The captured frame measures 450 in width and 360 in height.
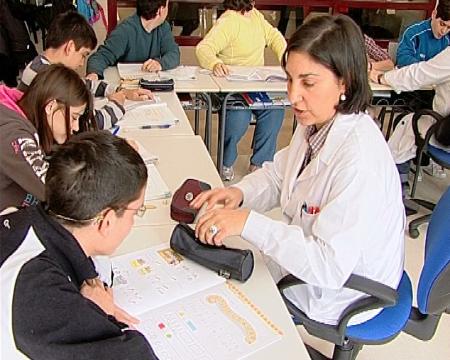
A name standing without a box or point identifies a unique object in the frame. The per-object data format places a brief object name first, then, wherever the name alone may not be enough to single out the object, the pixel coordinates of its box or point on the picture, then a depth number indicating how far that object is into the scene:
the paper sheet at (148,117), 2.39
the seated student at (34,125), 1.62
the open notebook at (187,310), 1.10
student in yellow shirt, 3.35
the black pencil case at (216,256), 1.31
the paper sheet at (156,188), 1.75
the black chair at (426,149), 2.85
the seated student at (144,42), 3.24
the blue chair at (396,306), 1.40
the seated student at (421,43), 3.33
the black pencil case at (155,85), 2.87
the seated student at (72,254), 0.85
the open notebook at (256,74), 3.16
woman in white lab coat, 1.32
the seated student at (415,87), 2.92
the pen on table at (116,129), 2.29
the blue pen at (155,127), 2.38
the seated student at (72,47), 2.34
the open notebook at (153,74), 3.01
